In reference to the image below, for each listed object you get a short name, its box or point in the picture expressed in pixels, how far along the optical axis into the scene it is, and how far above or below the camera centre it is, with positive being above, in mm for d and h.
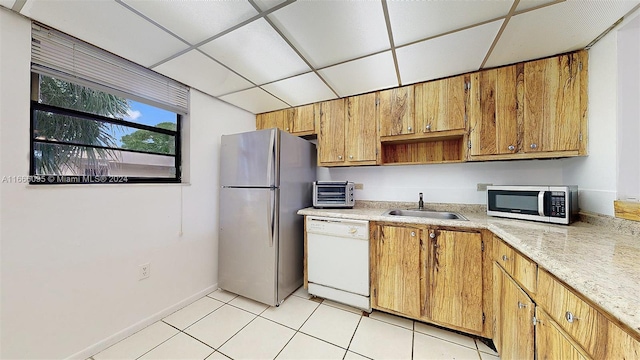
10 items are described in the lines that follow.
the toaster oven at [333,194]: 2336 -161
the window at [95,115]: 1386 +518
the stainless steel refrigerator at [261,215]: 2062 -369
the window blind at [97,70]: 1346 +829
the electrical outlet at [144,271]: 1777 -786
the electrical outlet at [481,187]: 2107 -68
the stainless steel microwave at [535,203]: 1423 -166
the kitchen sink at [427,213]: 2033 -348
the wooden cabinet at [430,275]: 1573 -768
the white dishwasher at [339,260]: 1913 -769
